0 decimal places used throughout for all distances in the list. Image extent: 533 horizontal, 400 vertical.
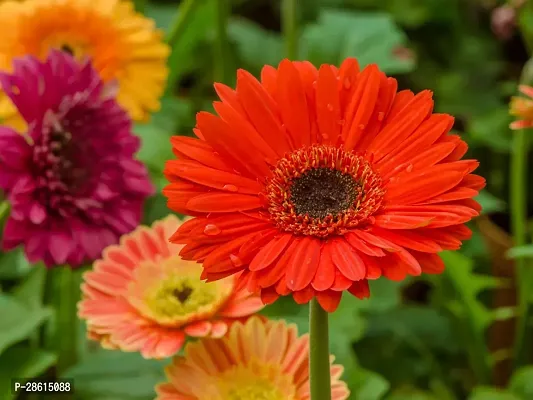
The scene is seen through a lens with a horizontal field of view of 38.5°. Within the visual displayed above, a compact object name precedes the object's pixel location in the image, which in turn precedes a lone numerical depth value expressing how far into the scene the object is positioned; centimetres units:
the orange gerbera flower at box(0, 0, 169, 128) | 83
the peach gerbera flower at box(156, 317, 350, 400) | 48
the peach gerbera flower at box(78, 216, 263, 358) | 49
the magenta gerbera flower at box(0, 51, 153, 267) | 61
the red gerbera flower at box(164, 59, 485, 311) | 40
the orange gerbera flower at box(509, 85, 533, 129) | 57
